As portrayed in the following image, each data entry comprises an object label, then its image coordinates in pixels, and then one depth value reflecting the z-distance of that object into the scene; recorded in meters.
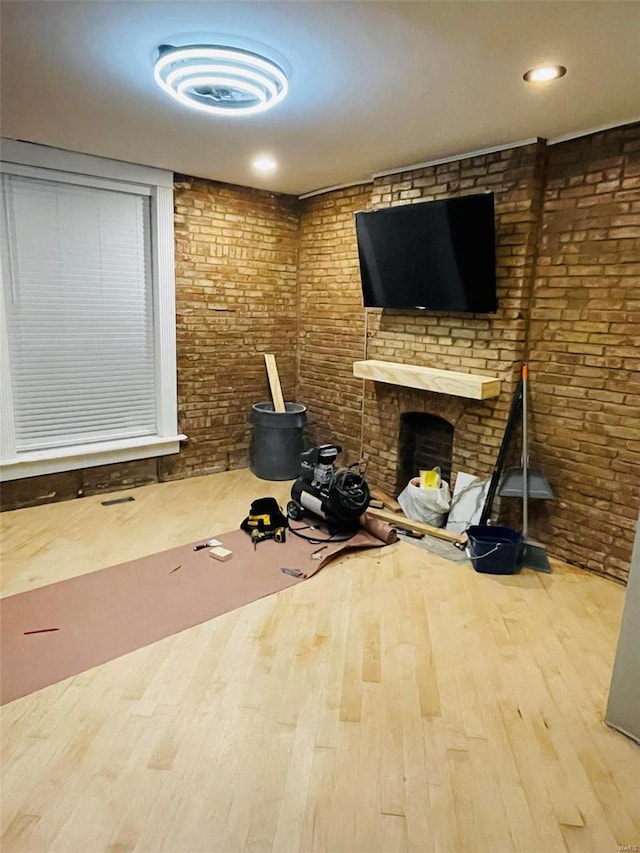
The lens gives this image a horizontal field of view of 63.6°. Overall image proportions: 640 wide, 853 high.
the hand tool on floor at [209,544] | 3.54
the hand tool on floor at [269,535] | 3.65
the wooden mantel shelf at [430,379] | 3.57
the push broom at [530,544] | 3.40
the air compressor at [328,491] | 3.68
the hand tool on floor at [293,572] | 3.22
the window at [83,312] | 3.91
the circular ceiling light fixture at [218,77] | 2.19
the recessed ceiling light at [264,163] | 3.88
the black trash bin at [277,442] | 4.98
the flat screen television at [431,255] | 3.50
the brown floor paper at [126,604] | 2.40
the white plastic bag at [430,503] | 3.93
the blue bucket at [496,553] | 3.30
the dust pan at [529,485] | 3.42
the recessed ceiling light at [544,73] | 2.30
